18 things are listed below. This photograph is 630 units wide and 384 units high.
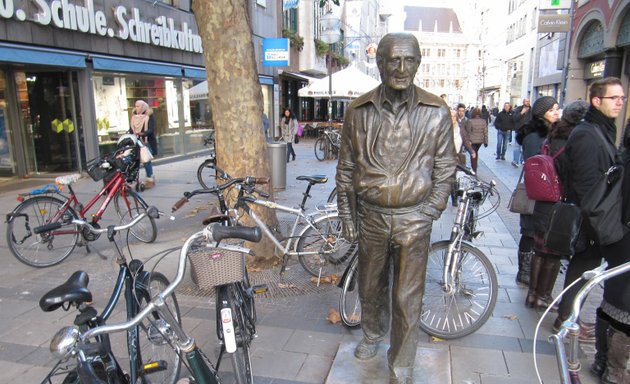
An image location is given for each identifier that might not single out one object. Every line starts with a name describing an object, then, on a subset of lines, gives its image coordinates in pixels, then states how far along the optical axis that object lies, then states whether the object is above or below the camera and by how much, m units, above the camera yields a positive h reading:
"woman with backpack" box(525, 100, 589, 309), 3.96 -1.18
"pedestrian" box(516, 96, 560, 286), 4.67 -0.42
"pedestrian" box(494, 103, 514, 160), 13.64 -0.53
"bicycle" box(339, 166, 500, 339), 3.50 -1.37
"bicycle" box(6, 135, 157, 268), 5.23 -1.19
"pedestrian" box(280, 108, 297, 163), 14.58 -0.56
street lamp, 15.56 +2.74
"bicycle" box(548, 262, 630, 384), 1.74 -0.87
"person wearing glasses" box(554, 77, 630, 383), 2.85 -0.64
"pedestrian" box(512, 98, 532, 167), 12.23 -0.26
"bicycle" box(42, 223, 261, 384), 1.79 -0.99
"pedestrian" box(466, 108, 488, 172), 11.68 -0.59
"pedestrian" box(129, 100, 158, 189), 10.11 -0.33
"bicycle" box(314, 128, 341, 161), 14.65 -1.08
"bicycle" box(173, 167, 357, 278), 4.62 -1.30
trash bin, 9.30 -1.03
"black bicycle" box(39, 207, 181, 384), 1.91 -1.00
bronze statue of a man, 2.53 -0.37
